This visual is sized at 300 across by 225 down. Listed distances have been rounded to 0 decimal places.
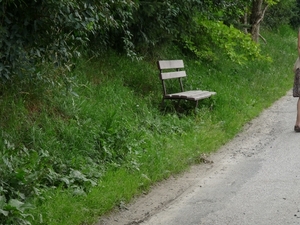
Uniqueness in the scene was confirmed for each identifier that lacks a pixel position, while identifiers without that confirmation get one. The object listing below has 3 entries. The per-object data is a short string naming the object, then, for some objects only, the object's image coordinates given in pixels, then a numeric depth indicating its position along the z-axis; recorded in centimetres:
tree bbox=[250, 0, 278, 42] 2120
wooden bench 1090
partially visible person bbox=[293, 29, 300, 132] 1133
